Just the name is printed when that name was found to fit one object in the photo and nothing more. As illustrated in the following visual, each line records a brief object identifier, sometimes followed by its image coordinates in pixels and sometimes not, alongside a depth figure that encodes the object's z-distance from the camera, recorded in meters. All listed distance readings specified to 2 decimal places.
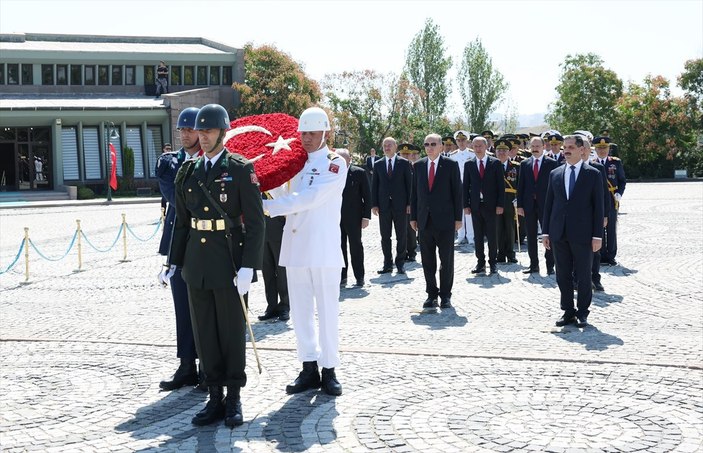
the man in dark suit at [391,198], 14.40
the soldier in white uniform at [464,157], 17.88
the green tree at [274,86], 53.75
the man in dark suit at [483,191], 14.31
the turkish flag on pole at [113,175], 40.38
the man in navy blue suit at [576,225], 9.57
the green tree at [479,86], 67.50
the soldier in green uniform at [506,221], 15.33
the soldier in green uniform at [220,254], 6.12
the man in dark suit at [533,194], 13.80
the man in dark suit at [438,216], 10.88
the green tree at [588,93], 60.47
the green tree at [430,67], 65.00
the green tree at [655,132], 55.25
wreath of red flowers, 6.87
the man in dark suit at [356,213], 12.84
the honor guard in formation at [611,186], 14.66
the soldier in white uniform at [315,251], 6.99
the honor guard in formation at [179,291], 7.12
